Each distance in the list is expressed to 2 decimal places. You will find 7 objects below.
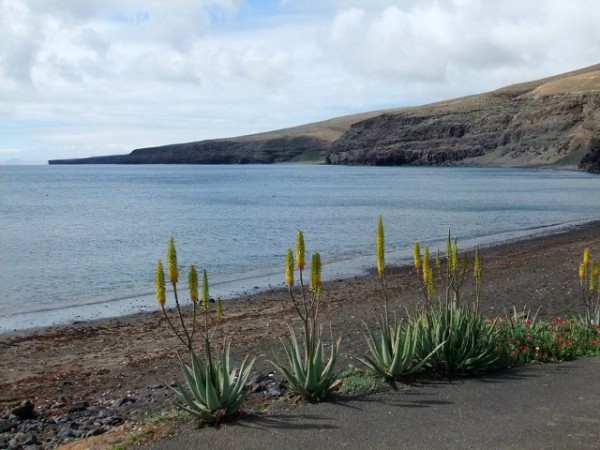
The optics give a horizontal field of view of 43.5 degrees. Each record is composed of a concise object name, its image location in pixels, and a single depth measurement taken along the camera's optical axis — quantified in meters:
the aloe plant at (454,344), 8.36
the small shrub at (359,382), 7.85
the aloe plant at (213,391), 6.94
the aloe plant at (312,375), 7.50
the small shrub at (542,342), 9.04
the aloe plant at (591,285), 9.76
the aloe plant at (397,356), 8.05
